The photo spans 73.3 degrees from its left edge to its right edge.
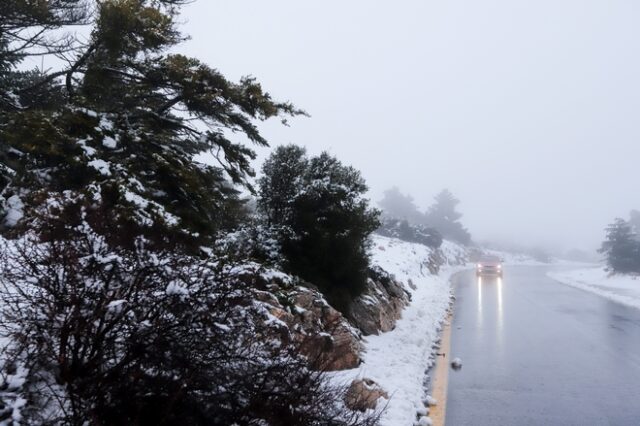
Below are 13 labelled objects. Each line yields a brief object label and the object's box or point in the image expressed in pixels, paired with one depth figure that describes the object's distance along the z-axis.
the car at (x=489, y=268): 29.75
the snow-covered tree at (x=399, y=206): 72.87
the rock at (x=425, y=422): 5.24
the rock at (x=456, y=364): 7.71
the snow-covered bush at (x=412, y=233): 46.12
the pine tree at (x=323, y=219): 9.84
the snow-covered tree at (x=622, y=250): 32.62
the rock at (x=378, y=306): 9.96
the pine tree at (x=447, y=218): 69.06
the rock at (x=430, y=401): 6.00
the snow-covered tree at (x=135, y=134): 6.21
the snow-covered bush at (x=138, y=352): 2.67
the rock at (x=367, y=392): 5.01
